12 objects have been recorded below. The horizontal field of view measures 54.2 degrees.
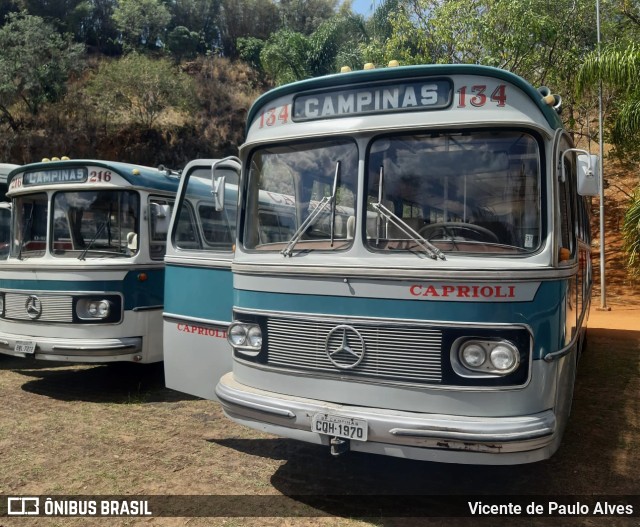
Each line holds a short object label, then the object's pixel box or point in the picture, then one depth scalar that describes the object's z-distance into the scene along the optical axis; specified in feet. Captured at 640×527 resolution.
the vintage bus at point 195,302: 17.15
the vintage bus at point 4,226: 27.43
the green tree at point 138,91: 88.28
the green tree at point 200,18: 118.52
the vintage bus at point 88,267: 21.83
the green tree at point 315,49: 80.07
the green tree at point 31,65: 85.15
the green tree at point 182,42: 110.11
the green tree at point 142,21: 108.17
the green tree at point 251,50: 113.41
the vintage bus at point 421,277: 11.73
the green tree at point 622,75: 37.45
